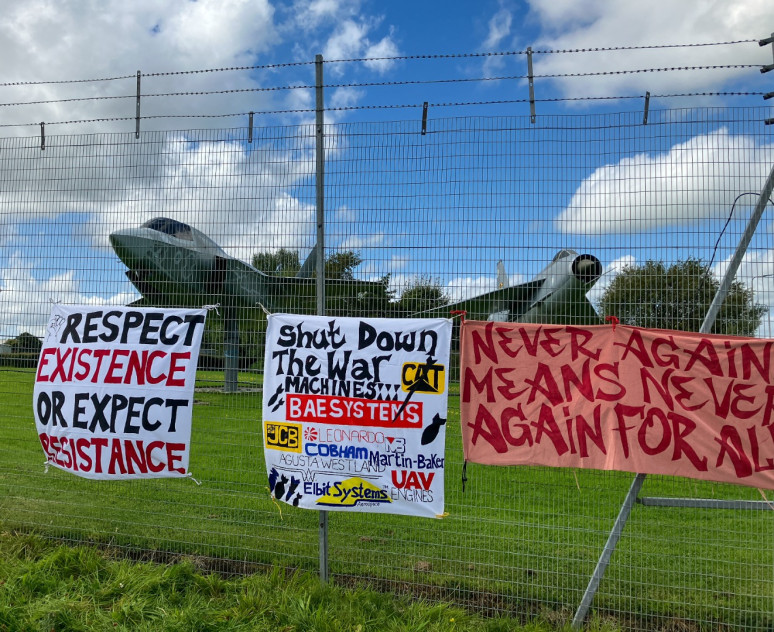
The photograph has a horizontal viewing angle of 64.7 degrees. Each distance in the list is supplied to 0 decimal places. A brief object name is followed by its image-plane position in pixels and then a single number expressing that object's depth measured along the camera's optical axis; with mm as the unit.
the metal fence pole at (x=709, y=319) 4172
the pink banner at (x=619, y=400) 4156
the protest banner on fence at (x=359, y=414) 4559
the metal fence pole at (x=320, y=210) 4738
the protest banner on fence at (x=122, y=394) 5148
